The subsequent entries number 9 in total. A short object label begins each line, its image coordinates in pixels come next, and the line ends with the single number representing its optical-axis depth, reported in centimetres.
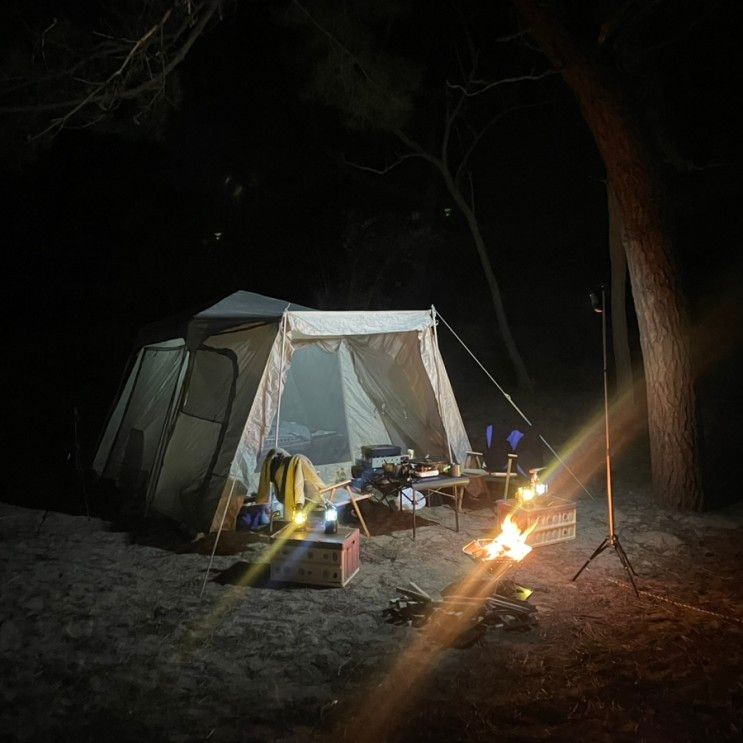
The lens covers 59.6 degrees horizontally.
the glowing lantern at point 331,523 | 472
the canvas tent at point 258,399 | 570
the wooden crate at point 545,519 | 525
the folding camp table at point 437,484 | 584
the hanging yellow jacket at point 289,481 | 536
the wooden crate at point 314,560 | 449
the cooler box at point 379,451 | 667
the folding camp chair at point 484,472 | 620
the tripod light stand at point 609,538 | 447
